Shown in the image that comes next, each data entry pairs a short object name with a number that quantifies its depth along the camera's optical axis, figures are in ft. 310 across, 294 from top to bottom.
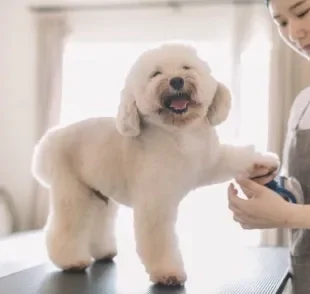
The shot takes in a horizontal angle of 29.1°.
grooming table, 3.54
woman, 3.39
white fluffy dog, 3.42
